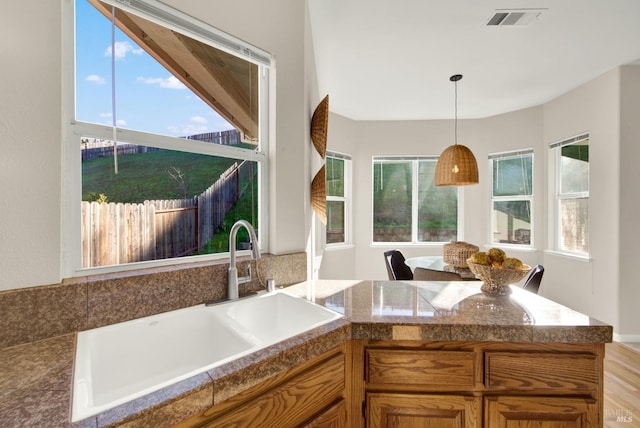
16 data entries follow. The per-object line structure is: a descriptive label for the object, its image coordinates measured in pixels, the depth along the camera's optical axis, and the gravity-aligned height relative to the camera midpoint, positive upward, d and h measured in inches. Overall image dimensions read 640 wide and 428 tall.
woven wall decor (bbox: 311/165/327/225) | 75.6 +5.2
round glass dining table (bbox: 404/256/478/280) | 95.5 -21.3
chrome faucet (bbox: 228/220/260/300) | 46.3 -7.5
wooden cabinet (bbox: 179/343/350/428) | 27.7 -21.7
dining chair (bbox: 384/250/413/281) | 119.8 -23.8
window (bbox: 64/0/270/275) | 42.2 +13.7
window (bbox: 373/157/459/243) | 178.1 +4.6
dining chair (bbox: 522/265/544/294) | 86.0 -21.6
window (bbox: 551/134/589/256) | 130.3 +8.2
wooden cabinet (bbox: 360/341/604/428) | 40.0 -25.4
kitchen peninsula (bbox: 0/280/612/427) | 38.7 -22.7
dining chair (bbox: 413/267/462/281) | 94.4 -22.5
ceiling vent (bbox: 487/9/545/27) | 81.8 +59.1
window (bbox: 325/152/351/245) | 165.8 +8.2
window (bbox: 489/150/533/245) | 159.2 +8.2
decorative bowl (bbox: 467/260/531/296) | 52.6 -12.7
